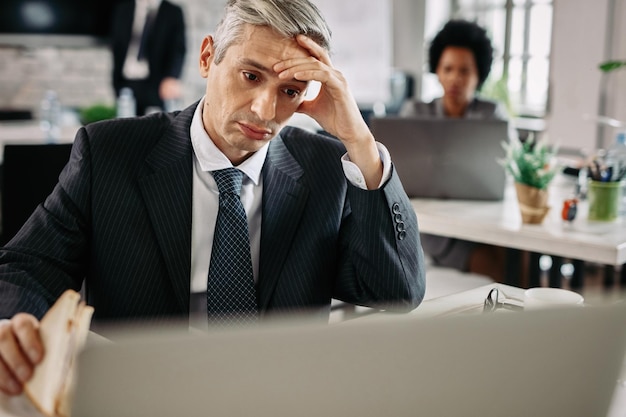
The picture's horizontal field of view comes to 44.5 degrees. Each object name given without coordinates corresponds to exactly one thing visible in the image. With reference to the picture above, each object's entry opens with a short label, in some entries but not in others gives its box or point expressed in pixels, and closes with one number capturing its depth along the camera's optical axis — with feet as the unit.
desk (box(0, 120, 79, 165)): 11.39
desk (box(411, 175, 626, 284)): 6.31
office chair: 6.08
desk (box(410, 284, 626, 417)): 4.49
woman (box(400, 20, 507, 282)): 8.54
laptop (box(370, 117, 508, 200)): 7.66
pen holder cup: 7.06
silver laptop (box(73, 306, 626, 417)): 1.74
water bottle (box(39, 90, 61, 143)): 11.60
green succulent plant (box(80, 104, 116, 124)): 11.64
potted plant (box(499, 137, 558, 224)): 6.90
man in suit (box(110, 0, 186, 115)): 18.52
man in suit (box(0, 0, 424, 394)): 4.22
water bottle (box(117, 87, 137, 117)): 12.65
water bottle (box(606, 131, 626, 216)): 7.01
